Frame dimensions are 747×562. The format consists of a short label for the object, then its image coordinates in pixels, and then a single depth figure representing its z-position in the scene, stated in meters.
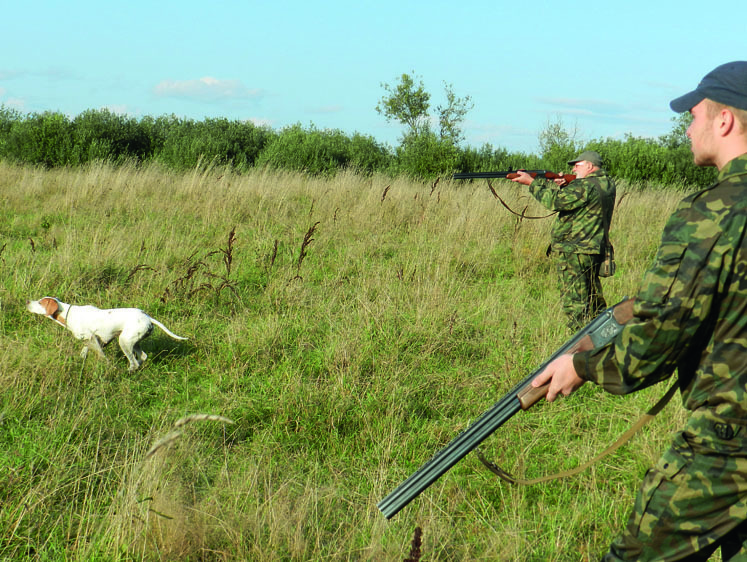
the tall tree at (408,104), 40.66
